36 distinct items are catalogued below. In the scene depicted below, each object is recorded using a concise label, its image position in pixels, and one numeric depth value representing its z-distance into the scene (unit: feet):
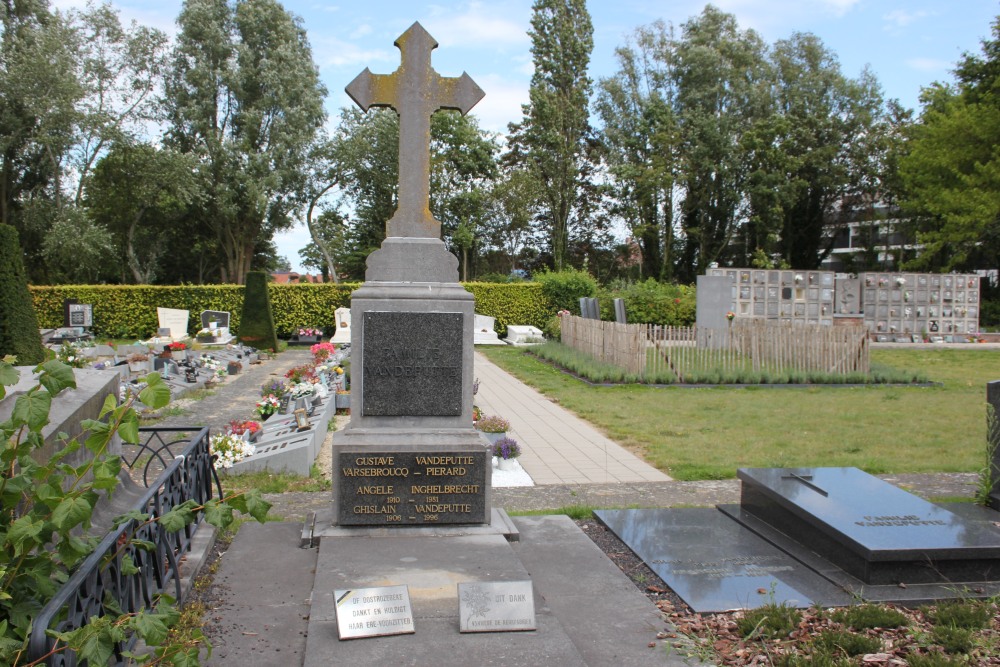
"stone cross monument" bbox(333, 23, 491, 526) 15.94
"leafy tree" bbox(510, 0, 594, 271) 119.24
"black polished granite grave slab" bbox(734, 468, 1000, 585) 14.12
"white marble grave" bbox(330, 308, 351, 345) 81.35
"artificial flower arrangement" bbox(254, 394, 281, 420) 34.30
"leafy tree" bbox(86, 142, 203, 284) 107.76
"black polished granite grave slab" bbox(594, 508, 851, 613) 13.57
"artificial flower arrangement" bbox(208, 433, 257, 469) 24.68
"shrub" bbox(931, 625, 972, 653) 11.68
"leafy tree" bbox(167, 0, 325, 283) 114.42
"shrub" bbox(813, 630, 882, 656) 11.55
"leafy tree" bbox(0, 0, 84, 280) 95.09
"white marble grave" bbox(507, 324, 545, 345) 84.89
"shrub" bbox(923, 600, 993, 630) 12.42
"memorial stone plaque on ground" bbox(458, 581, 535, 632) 11.30
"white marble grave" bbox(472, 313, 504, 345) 84.94
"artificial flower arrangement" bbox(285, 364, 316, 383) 38.74
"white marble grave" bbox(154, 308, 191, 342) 82.07
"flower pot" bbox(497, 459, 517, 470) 25.17
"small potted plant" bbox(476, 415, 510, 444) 27.07
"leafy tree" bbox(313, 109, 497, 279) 122.72
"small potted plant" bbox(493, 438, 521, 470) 25.13
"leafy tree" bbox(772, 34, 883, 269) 122.31
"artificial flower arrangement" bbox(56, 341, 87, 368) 38.18
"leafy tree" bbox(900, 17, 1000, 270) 100.73
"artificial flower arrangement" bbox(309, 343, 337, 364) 50.24
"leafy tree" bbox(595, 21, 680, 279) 125.29
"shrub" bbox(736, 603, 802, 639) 12.10
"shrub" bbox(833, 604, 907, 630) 12.35
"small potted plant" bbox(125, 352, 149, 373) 49.56
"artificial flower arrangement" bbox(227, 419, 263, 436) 27.81
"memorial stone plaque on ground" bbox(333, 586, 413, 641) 11.03
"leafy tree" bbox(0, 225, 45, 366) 26.04
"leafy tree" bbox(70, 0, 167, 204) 101.81
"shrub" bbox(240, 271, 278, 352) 71.15
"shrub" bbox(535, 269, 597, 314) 92.79
